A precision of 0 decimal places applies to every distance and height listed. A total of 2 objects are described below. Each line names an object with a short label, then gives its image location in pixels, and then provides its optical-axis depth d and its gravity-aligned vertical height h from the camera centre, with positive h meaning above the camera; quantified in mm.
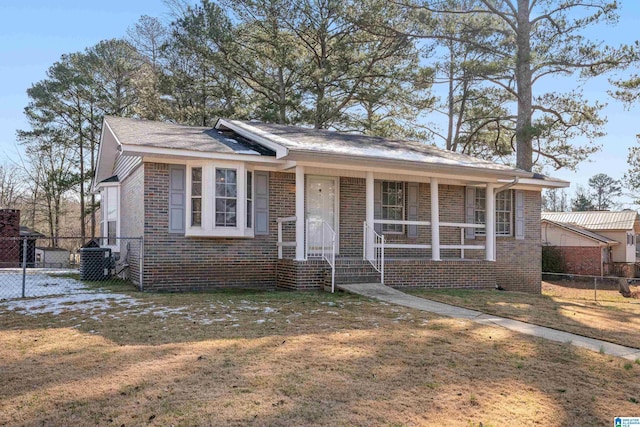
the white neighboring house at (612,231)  28625 -259
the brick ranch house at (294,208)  10711 +435
